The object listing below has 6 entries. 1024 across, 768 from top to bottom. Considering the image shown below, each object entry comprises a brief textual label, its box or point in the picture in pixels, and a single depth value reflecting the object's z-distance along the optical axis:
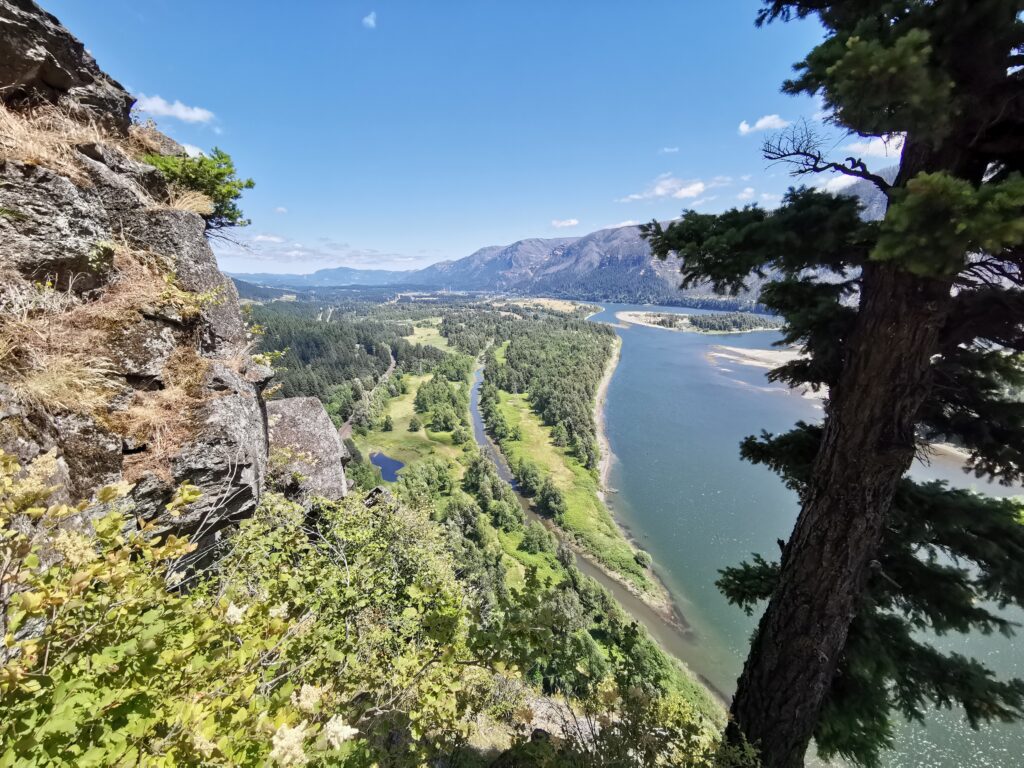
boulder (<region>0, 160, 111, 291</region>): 4.88
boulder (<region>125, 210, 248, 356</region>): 6.66
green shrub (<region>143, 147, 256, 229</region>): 8.02
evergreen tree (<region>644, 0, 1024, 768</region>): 3.10
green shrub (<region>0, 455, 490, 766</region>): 1.76
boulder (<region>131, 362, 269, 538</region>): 5.13
